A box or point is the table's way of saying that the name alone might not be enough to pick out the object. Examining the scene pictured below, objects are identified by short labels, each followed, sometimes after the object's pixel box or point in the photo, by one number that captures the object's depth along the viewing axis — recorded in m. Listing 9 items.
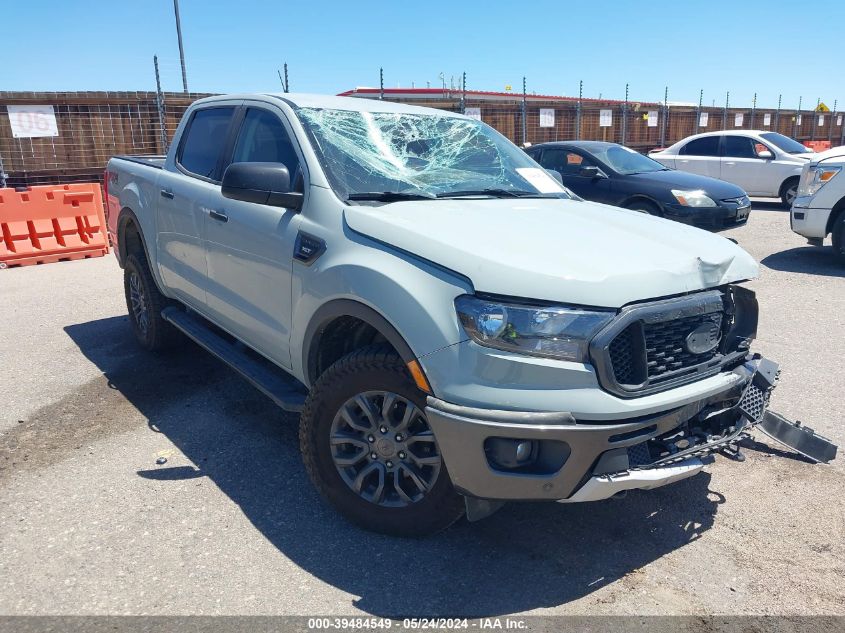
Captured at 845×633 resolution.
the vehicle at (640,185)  9.73
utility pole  20.87
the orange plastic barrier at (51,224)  9.56
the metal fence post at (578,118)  18.91
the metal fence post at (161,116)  12.34
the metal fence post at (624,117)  20.44
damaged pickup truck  2.43
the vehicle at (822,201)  8.34
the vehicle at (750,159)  14.45
